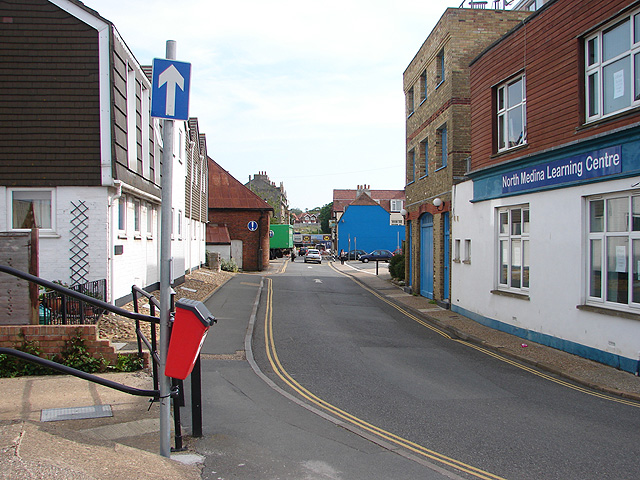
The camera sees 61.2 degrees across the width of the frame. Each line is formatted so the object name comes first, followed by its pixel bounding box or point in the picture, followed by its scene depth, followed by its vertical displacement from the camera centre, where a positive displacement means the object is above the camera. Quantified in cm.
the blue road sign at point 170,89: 432 +125
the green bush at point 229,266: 3466 -149
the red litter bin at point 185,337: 422 -75
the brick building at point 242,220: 3975 +170
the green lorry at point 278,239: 5894 +42
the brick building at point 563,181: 952 +131
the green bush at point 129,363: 825 -185
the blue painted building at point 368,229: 6756 +175
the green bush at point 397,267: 2717 -121
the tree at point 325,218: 12369 +614
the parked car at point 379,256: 5281 -129
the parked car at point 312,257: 5319 -140
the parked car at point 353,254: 5863 -126
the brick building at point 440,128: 1770 +411
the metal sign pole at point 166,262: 431 -15
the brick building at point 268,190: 10100 +1022
